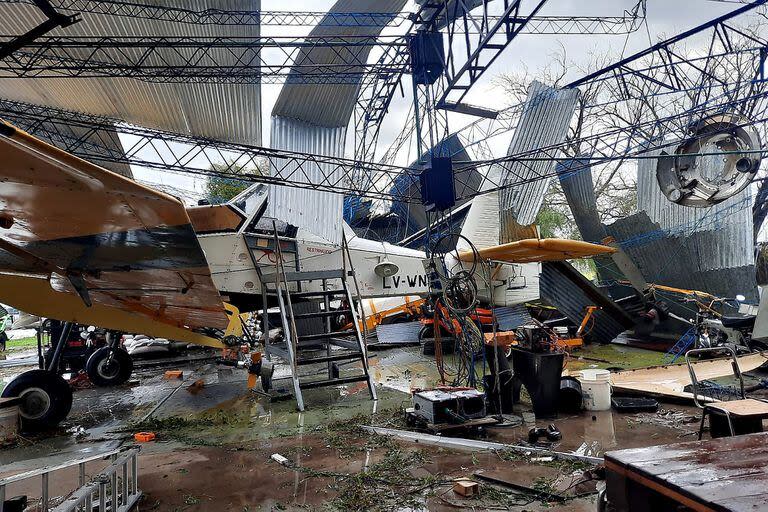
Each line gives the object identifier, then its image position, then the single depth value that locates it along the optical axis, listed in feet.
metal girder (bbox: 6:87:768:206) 29.81
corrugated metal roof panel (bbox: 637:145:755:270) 43.80
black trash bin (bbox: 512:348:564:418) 17.95
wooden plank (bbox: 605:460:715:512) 5.04
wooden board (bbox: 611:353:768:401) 20.77
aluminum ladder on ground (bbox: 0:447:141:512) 8.09
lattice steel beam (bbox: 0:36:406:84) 34.68
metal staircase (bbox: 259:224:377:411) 21.30
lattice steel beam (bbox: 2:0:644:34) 41.02
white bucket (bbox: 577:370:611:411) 18.92
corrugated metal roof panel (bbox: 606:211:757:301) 43.34
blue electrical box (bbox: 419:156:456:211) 24.85
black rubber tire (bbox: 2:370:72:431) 18.56
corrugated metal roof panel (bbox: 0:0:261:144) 49.39
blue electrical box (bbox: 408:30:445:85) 33.24
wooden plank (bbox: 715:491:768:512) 4.69
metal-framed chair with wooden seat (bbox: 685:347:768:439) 10.78
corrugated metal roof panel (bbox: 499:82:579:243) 48.01
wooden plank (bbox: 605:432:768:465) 6.60
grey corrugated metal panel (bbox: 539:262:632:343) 44.14
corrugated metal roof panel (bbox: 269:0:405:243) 45.19
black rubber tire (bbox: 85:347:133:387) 28.14
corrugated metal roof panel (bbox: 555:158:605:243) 51.96
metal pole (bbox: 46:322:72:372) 20.89
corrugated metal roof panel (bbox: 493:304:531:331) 41.24
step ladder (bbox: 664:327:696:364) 32.86
